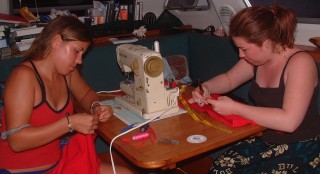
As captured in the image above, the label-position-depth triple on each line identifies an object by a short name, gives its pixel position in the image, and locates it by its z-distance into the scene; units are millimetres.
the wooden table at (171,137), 1418
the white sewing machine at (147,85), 1730
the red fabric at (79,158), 1735
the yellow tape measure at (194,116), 1667
